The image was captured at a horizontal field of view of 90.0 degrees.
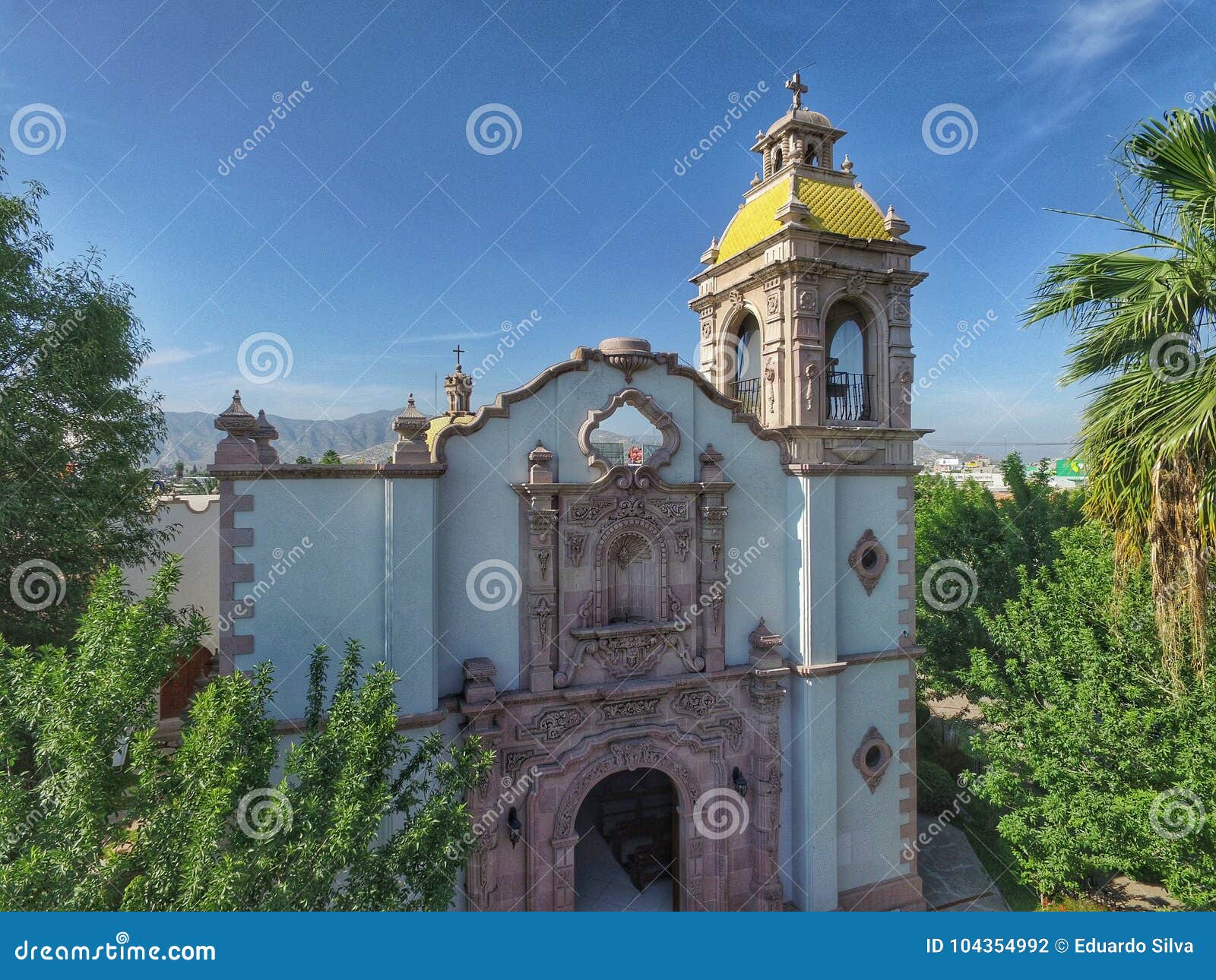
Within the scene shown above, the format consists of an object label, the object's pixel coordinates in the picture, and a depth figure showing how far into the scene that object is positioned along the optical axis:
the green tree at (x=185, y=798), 5.55
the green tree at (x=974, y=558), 18.78
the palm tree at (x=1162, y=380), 6.98
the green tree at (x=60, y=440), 10.44
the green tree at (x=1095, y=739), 8.48
